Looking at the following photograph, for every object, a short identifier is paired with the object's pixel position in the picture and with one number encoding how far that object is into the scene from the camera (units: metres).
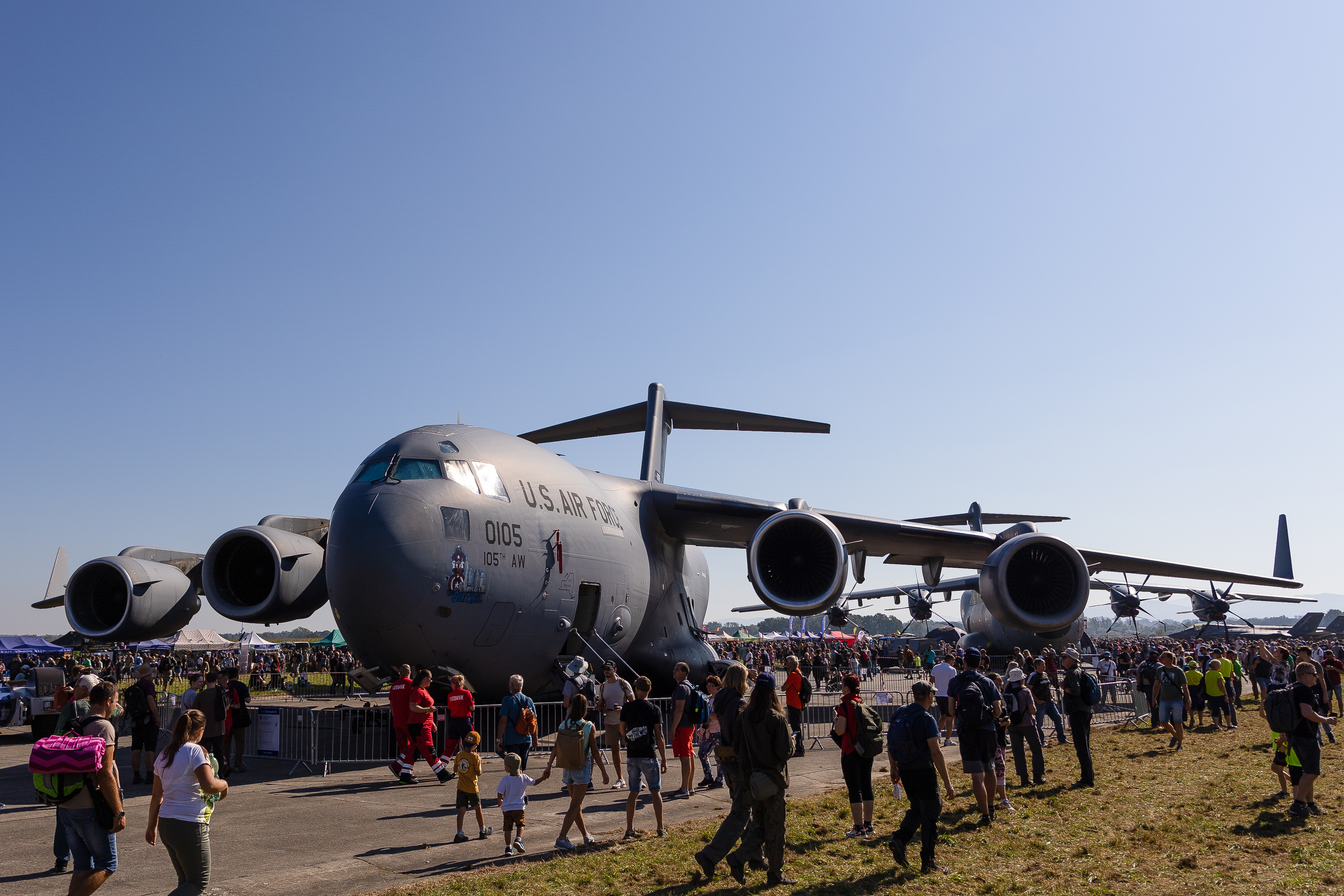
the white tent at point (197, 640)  49.47
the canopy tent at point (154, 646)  50.38
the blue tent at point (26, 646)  38.47
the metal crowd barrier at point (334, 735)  12.69
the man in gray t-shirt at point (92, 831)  5.47
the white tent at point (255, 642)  46.02
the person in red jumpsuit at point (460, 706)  9.99
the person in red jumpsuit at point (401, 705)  10.62
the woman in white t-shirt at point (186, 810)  5.16
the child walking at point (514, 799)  7.15
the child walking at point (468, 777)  7.62
